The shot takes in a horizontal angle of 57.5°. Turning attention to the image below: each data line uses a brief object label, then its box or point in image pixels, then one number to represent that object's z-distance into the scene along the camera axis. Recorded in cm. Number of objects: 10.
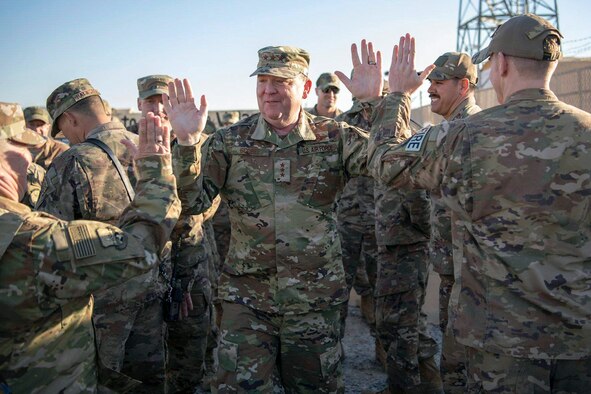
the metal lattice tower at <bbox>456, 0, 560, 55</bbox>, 2630
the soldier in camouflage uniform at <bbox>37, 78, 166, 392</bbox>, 330
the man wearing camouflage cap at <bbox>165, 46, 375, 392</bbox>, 318
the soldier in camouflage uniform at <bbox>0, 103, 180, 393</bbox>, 184
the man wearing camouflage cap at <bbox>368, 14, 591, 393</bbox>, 236
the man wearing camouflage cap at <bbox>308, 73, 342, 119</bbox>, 754
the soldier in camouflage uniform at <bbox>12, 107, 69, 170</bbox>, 695
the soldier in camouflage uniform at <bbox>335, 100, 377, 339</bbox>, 604
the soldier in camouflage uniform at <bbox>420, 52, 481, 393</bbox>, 384
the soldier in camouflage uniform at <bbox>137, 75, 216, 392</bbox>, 441
